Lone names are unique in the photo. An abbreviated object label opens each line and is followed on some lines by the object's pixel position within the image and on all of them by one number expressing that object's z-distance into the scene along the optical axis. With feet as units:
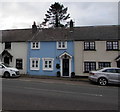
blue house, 77.15
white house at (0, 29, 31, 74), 83.76
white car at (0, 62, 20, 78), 66.39
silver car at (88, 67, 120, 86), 50.85
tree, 180.88
